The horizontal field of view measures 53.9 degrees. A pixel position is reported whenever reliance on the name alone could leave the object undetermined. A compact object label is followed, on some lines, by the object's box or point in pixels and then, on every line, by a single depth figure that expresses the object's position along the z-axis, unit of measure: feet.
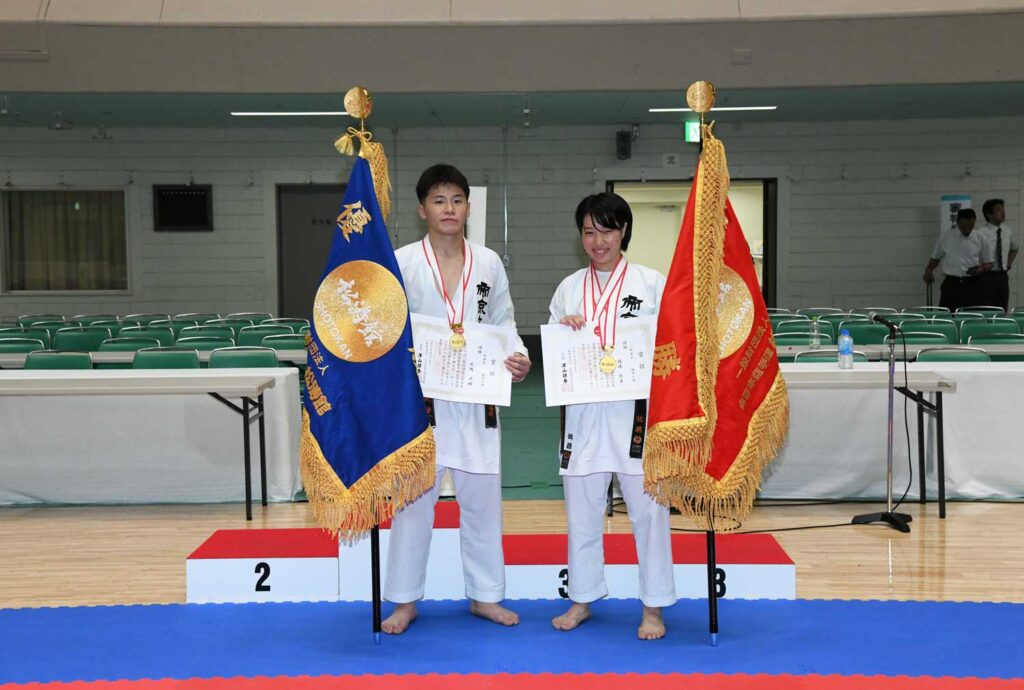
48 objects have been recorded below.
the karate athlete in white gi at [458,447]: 11.41
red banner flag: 10.48
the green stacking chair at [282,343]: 25.96
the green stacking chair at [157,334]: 27.99
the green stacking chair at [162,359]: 22.06
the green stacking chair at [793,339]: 24.60
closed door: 49.01
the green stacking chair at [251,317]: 37.09
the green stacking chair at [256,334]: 28.37
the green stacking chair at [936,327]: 26.99
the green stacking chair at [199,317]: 38.23
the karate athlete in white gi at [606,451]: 11.07
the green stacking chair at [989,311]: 32.87
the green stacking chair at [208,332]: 28.78
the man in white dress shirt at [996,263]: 41.01
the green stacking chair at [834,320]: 29.01
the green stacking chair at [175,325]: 32.68
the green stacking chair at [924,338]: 24.66
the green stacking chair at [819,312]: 36.44
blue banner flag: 10.91
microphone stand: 16.62
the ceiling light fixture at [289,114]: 43.21
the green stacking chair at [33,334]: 28.53
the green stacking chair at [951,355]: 21.30
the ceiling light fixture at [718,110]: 42.01
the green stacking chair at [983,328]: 26.81
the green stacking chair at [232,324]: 34.19
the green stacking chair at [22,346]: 25.70
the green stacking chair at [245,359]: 22.07
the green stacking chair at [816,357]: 21.34
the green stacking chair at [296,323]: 33.61
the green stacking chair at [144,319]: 37.35
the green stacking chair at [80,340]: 27.55
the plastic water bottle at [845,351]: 19.04
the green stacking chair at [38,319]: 35.78
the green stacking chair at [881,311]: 36.72
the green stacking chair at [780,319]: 29.96
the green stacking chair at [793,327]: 28.55
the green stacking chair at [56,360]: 22.34
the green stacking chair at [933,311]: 34.02
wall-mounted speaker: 47.44
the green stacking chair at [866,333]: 26.32
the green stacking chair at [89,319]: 35.47
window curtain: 48.49
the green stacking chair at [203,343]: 25.67
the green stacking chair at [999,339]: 24.50
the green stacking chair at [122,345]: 25.17
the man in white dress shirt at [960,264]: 41.65
